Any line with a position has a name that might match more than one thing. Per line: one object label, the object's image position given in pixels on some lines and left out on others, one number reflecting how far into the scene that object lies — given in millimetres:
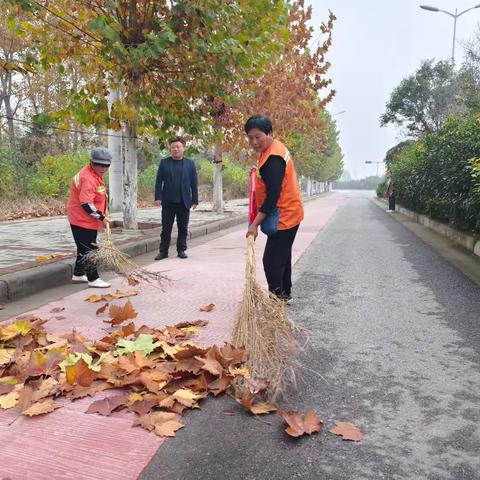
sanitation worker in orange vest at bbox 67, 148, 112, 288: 5062
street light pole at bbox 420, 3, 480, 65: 25212
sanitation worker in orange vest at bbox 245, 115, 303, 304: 3771
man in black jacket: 7297
